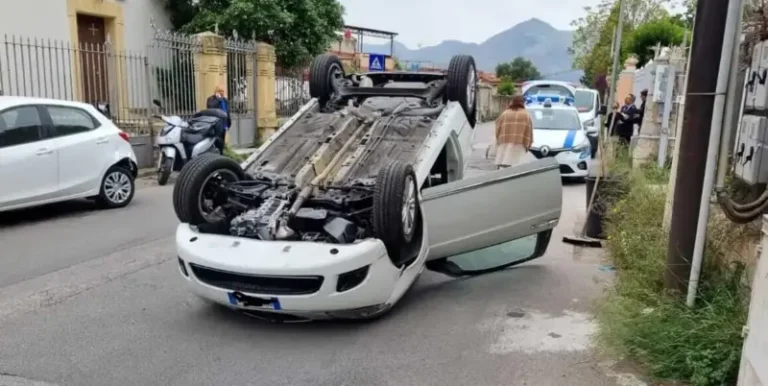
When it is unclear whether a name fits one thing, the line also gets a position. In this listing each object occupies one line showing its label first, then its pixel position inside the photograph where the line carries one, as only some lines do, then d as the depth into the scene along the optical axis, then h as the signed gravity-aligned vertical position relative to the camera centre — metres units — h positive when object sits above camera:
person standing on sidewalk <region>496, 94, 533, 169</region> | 10.77 -0.89
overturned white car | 4.43 -1.01
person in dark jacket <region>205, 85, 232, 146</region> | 13.93 -0.66
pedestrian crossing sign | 16.92 +0.33
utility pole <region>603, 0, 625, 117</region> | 20.91 +0.48
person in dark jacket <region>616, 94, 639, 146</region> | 14.76 -0.88
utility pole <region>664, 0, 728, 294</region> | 4.16 -0.33
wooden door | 13.20 +0.13
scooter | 11.29 -1.21
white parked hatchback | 7.76 -1.11
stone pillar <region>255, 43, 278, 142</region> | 17.05 -0.48
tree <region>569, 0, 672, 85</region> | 35.98 +3.02
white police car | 12.62 -1.15
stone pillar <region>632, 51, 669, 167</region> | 11.01 -0.85
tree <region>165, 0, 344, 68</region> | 17.12 +1.33
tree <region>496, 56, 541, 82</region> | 66.39 +0.92
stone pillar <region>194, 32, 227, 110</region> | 14.71 +0.10
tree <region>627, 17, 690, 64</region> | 26.75 +1.90
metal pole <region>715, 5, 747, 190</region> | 4.07 -0.19
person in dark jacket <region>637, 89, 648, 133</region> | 14.38 -0.53
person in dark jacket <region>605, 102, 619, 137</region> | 14.38 -1.00
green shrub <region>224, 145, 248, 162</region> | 14.13 -1.77
